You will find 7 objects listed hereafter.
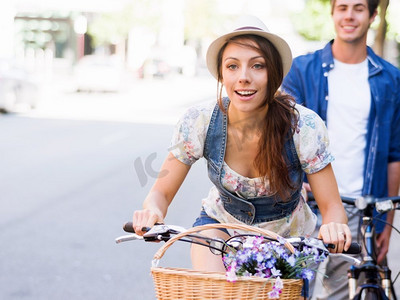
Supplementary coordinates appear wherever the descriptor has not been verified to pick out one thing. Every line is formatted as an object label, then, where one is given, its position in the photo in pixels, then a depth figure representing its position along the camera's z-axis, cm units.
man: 603
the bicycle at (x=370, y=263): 466
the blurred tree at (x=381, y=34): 1379
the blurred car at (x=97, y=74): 4767
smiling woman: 438
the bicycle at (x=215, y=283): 327
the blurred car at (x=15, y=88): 3101
